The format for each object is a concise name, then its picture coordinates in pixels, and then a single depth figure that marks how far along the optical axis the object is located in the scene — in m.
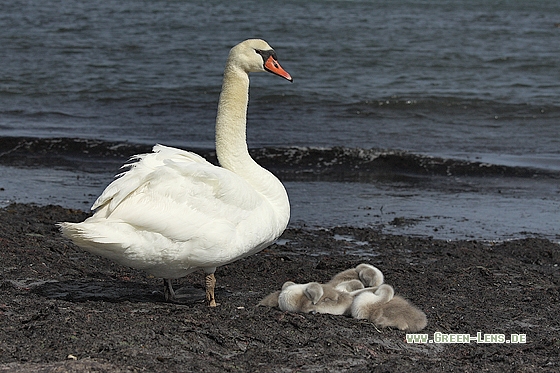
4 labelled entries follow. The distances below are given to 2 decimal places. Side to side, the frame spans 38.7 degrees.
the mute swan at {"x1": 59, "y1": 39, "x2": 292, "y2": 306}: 5.34
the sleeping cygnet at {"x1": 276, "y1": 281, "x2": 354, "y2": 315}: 5.55
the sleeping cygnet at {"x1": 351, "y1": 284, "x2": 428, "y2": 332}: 5.30
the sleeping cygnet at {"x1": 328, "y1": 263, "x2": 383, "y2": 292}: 6.07
